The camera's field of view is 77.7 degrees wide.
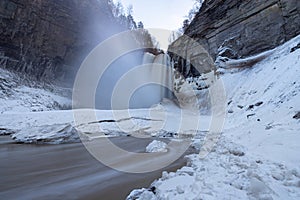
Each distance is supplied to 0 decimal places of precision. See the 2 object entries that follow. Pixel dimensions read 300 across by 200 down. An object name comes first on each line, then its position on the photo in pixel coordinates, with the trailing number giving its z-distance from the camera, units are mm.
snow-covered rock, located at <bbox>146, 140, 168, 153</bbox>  5824
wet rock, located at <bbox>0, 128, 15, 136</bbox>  8282
